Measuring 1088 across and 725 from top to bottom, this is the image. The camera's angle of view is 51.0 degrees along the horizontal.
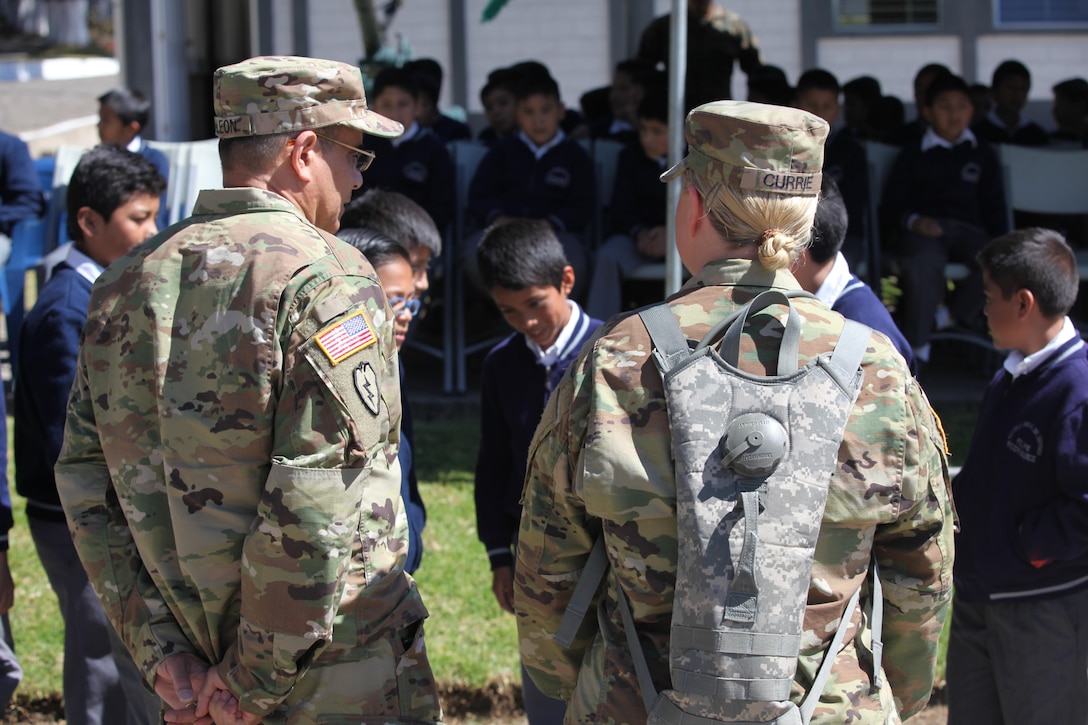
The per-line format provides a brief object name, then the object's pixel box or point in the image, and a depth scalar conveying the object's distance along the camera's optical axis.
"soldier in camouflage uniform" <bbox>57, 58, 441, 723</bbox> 1.92
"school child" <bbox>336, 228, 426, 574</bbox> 2.87
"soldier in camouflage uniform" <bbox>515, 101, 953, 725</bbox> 1.80
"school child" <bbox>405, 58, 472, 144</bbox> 8.09
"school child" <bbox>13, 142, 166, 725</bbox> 3.01
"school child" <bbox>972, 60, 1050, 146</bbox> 9.08
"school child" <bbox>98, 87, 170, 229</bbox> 7.25
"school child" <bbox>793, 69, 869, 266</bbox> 6.87
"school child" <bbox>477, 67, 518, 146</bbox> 8.38
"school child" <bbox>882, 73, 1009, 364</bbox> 6.93
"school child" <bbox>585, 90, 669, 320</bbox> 6.62
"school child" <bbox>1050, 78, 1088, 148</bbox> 8.65
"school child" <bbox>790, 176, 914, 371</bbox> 2.87
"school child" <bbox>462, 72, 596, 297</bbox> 6.89
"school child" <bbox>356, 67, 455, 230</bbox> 6.88
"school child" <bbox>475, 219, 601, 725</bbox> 3.06
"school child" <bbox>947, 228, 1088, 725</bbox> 2.68
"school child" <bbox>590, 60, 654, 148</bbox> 7.92
